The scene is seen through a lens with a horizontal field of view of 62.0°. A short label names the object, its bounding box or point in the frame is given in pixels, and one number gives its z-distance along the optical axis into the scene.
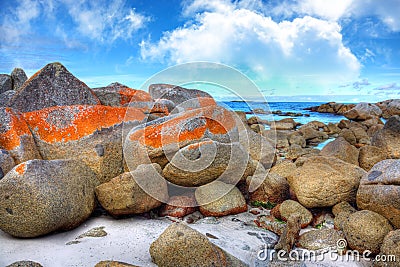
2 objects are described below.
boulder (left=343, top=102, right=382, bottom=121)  37.15
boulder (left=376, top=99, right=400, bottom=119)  44.03
